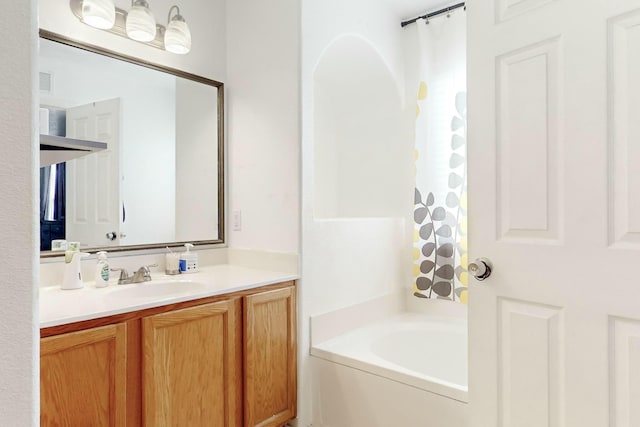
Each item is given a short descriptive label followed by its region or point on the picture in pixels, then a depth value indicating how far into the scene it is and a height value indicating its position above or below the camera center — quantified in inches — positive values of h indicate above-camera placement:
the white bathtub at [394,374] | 68.2 -32.0
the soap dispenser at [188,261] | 81.7 -9.7
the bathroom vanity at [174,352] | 50.4 -20.7
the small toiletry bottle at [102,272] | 69.8 -10.0
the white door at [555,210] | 42.8 +0.2
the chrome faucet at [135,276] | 72.6 -11.4
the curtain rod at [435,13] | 99.4 +51.9
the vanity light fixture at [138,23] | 68.5 +35.5
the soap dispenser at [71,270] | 66.3 -9.2
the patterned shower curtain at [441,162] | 98.7 +12.9
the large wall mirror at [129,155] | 69.8 +12.6
